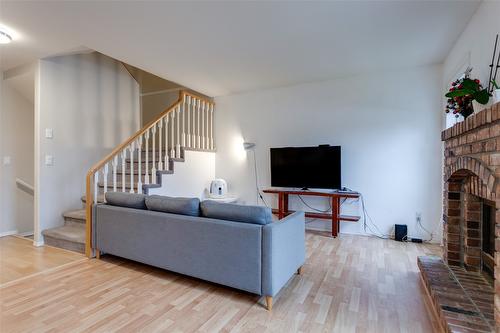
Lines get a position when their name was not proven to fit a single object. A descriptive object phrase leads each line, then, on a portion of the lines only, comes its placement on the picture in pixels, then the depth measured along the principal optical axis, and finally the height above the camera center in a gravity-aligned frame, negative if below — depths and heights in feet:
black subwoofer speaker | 12.03 -2.98
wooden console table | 12.30 -1.84
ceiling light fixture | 8.96 +4.40
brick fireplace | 4.91 -1.79
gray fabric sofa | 6.61 -2.20
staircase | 10.57 -0.13
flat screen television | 13.02 -0.06
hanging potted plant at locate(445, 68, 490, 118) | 6.21 +1.73
